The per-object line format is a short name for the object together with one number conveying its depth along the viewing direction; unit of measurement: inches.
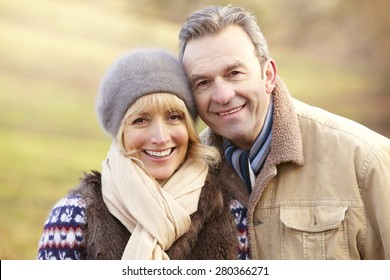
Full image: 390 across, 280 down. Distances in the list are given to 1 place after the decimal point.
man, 104.6
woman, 101.4
